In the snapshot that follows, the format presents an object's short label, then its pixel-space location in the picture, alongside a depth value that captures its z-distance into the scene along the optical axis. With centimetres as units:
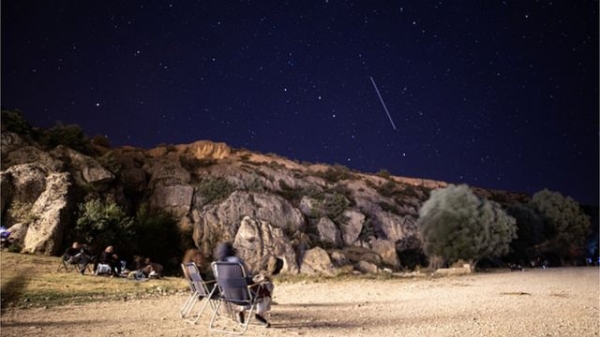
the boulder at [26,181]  1952
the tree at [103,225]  1986
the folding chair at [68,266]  1561
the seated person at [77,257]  1567
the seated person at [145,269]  1637
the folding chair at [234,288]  744
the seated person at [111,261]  1634
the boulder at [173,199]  2803
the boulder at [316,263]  2295
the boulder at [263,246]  2336
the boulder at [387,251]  2811
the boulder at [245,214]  2623
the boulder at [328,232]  2811
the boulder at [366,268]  2479
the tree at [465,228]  2634
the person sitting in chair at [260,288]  781
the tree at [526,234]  3400
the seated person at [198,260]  1012
